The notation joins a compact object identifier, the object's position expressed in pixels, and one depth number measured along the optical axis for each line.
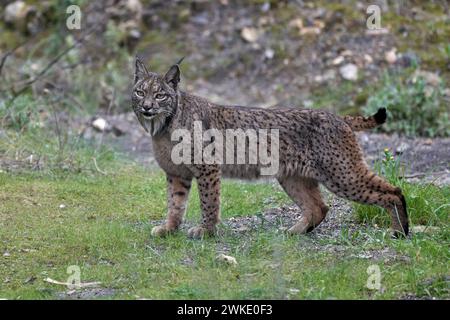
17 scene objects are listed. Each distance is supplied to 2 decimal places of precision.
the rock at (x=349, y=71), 13.77
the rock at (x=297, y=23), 14.92
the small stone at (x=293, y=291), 6.14
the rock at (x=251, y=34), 15.02
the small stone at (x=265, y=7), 15.38
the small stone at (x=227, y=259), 6.82
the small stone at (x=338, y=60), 14.11
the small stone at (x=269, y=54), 14.77
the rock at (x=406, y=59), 13.60
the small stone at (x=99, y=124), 12.95
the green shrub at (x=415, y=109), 12.49
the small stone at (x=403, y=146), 11.56
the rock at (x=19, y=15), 16.61
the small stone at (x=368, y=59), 13.98
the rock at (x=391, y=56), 13.84
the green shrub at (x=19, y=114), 11.33
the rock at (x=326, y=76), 13.97
